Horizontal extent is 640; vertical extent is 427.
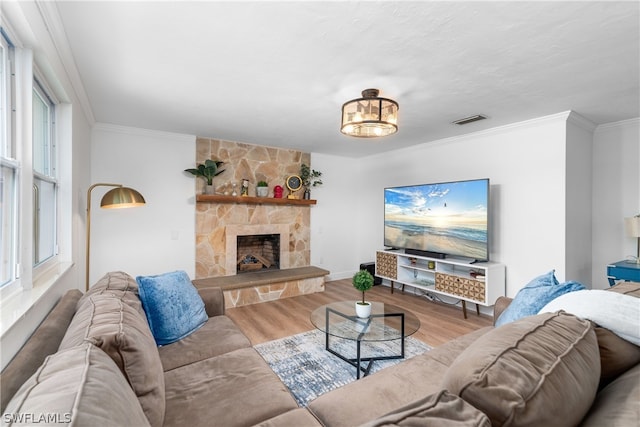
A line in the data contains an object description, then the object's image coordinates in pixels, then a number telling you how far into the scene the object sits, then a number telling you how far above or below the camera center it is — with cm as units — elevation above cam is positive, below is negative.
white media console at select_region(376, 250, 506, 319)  353 -84
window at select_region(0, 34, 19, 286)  140 +16
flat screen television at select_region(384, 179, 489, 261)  366 -8
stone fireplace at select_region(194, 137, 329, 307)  425 -24
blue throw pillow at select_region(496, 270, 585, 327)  165 -48
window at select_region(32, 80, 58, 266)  190 +23
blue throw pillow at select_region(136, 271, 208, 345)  194 -65
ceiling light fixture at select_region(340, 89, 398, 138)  231 +80
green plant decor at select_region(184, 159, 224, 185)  418 +61
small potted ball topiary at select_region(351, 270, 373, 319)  260 -67
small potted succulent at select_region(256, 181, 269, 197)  469 +38
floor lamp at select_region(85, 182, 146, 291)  245 +11
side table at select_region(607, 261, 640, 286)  291 -59
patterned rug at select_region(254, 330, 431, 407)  220 -128
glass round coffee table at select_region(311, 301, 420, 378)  233 -96
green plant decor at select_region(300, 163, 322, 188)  519 +66
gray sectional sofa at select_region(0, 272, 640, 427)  66 -48
